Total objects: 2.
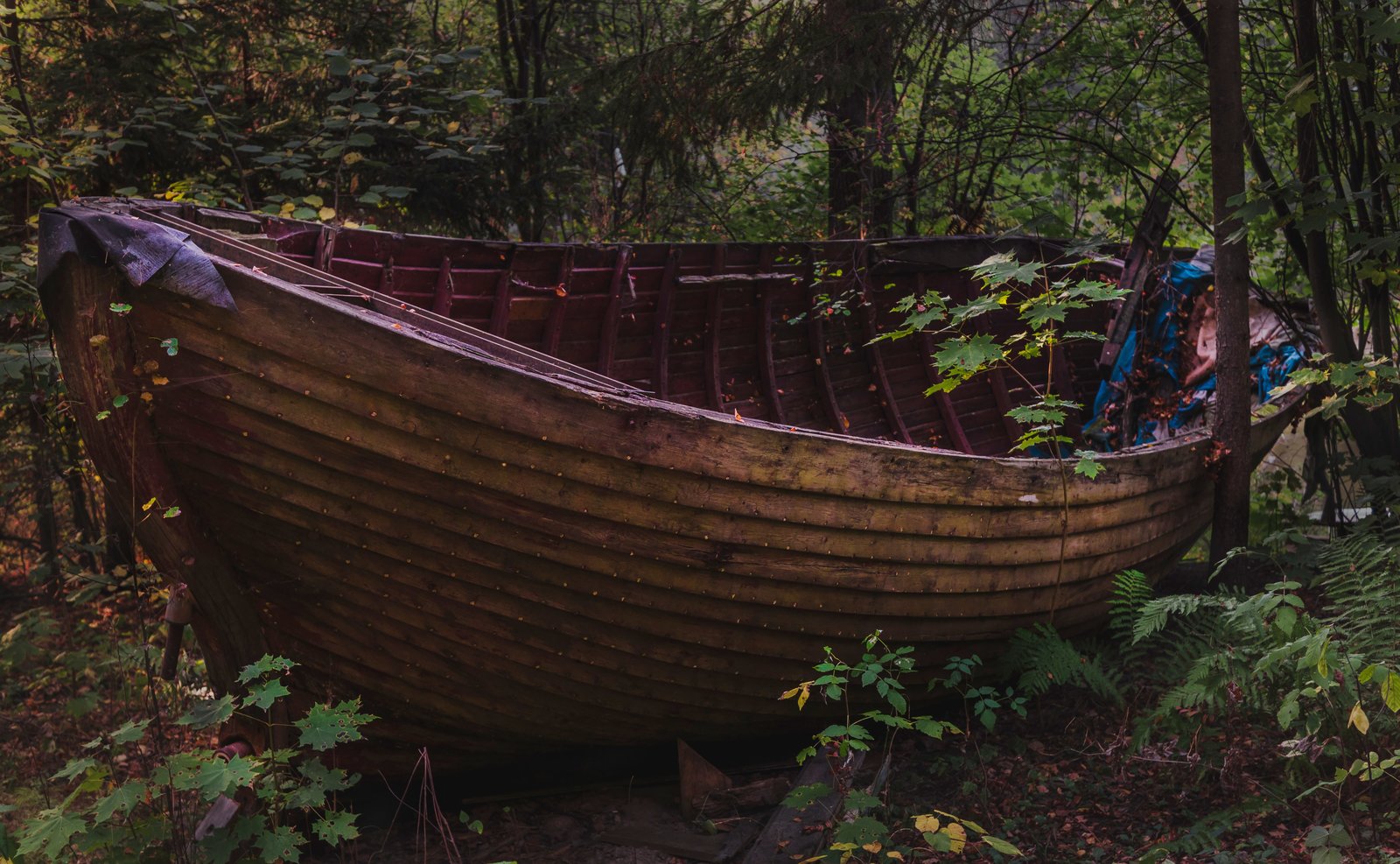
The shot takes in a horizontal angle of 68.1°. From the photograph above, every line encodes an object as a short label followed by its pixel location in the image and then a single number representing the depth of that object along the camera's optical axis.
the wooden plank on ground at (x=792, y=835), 3.49
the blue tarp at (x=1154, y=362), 6.86
